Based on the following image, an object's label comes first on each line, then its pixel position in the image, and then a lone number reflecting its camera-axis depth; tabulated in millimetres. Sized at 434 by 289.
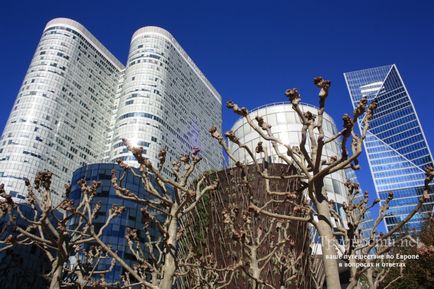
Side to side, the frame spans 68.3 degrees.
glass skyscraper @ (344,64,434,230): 151125
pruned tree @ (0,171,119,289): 8375
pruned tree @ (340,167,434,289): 4710
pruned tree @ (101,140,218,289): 6426
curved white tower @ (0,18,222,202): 76750
